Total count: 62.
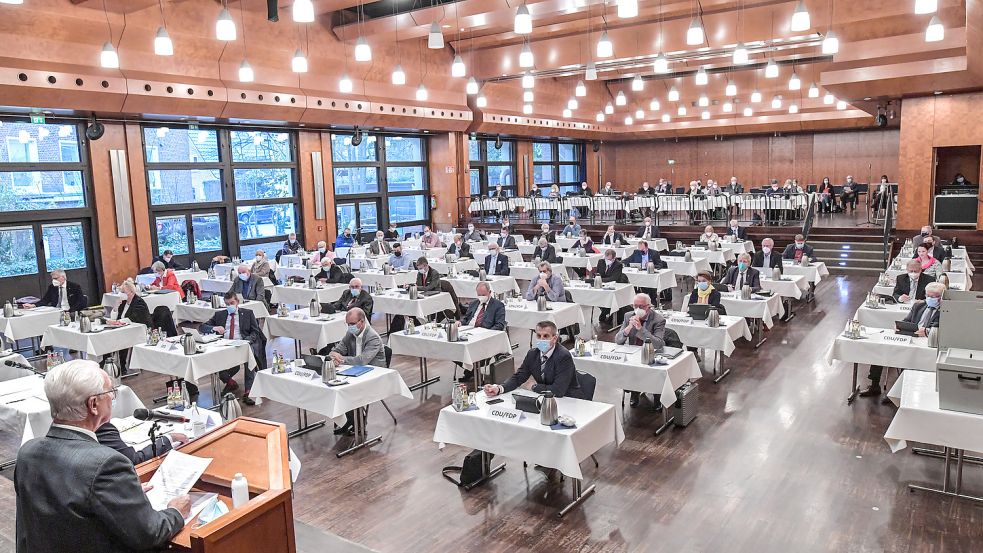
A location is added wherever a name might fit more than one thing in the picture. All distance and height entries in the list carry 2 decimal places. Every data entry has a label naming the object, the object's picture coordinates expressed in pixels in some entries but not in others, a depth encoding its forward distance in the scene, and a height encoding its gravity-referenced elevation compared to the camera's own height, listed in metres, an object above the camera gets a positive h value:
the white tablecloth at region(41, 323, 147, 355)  9.24 -1.69
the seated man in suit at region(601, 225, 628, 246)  17.36 -1.13
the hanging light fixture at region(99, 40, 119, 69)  9.96 +2.16
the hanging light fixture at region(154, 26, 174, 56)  9.12 +2.11
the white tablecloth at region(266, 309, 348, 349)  9.66 -1.71
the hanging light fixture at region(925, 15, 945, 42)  9.72 +2.07
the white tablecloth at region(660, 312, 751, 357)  8.47 -1.71
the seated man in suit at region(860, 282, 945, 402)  7.66 -1.49
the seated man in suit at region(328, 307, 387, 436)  7.48 -1.56
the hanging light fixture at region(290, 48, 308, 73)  10.49 +2.08
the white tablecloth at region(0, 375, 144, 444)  6.06 -1.69
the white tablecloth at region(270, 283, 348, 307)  12.55 -1.60
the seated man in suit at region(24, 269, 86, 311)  11.45 -1.35
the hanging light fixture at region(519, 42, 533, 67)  11.48 +2.22
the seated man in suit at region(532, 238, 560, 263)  15.23 -1.25
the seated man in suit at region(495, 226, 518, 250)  17.45 -1.11
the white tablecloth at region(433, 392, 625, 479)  5.30 -1.86
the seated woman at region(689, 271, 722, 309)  9.73 -1.40
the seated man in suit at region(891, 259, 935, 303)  9.66 -1.38
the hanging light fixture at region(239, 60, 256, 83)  12.16 +2.26
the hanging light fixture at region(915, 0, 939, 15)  7.70 +1.91
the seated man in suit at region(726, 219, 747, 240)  17.90 -1.11
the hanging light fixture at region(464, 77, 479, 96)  15.04 +2.33
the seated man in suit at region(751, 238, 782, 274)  12.37 -1.26
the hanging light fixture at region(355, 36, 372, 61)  10.02 +2.10
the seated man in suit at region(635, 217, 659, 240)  18.14 -1.07
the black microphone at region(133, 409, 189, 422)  3.85 -1.37
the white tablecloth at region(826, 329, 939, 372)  7.22 -1.76
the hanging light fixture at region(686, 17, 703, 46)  9.52 +2.09
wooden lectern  2.35 -1.04
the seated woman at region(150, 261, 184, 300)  12.79 -1.28
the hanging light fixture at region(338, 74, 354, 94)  13.76 +2.29
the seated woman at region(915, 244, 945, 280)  11.49 -1.34
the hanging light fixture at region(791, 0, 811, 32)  8.62 +2.03
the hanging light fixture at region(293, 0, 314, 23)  7.66 +2.08
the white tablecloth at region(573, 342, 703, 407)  6.99 -1.82
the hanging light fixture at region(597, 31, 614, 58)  10.23 +2.09
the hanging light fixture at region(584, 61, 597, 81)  12.68 +2.18
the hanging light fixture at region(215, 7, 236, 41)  8.20 +2.05
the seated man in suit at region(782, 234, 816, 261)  13.66 -1.20
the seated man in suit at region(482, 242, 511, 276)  13.84 -1.29
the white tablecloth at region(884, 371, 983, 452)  5.17 -1.80
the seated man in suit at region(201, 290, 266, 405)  8.73 -1.56
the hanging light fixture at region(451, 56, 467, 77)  11.53 +2.10
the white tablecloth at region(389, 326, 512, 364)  8.24 -1.74
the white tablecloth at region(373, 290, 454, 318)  11.12 -1.65
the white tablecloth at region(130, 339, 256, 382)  7.83 -1.71
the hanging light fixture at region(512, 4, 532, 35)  8.60 +2.10
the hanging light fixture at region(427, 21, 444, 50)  10.03 +2.29
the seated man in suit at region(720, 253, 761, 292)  11.04 -1.37
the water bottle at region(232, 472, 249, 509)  2.59 -1.04
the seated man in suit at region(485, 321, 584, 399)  6.31 -1.57
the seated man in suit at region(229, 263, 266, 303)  11.57 -1.33
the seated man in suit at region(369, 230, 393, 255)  17.00 -1.09
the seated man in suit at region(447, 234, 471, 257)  16.61 -1.17
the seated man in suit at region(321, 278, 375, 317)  10.12 -1.38
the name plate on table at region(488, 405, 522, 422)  5.61 -1.72
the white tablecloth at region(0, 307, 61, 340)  10.43 -1.62
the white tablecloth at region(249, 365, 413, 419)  6.59 -1.80
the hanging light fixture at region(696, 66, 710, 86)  13.97 +2.24
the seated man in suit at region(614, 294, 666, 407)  7.77 -1.46
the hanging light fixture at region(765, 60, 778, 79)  13.12 +2.16
